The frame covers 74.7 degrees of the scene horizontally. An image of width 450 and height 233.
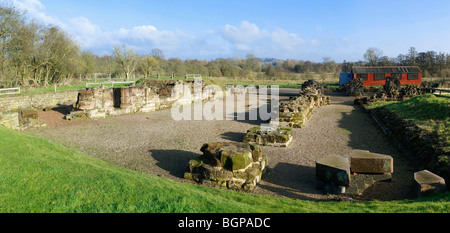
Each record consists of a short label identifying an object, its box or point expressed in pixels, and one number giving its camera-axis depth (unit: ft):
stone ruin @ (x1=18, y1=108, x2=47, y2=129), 43.42
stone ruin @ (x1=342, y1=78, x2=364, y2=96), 97.78
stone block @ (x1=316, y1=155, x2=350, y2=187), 21.76
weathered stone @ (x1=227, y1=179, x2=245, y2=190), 23.21
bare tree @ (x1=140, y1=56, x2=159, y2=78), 163.12
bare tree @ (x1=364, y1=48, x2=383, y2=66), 202.44
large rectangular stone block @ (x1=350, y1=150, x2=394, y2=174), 23.89
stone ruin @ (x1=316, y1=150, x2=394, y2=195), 21.91
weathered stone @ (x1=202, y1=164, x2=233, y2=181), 23.68
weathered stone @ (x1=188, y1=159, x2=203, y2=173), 25.13
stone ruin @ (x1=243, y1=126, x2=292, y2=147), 35.01
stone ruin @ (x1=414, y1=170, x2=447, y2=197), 19.49
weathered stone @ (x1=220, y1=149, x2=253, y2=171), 23.70
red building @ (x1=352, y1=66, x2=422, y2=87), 126.82
